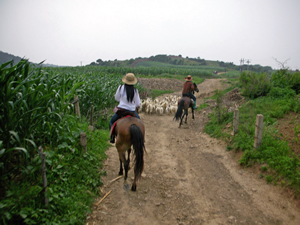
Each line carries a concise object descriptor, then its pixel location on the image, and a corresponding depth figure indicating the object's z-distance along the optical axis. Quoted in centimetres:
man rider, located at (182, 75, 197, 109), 984
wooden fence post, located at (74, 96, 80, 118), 583
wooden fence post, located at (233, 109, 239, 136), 664
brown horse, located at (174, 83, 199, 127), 923
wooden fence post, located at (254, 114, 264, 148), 533
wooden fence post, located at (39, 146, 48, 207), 278
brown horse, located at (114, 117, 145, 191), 398
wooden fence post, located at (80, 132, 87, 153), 444
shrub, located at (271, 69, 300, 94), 892
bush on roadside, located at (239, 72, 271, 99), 946
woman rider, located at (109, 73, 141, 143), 470
